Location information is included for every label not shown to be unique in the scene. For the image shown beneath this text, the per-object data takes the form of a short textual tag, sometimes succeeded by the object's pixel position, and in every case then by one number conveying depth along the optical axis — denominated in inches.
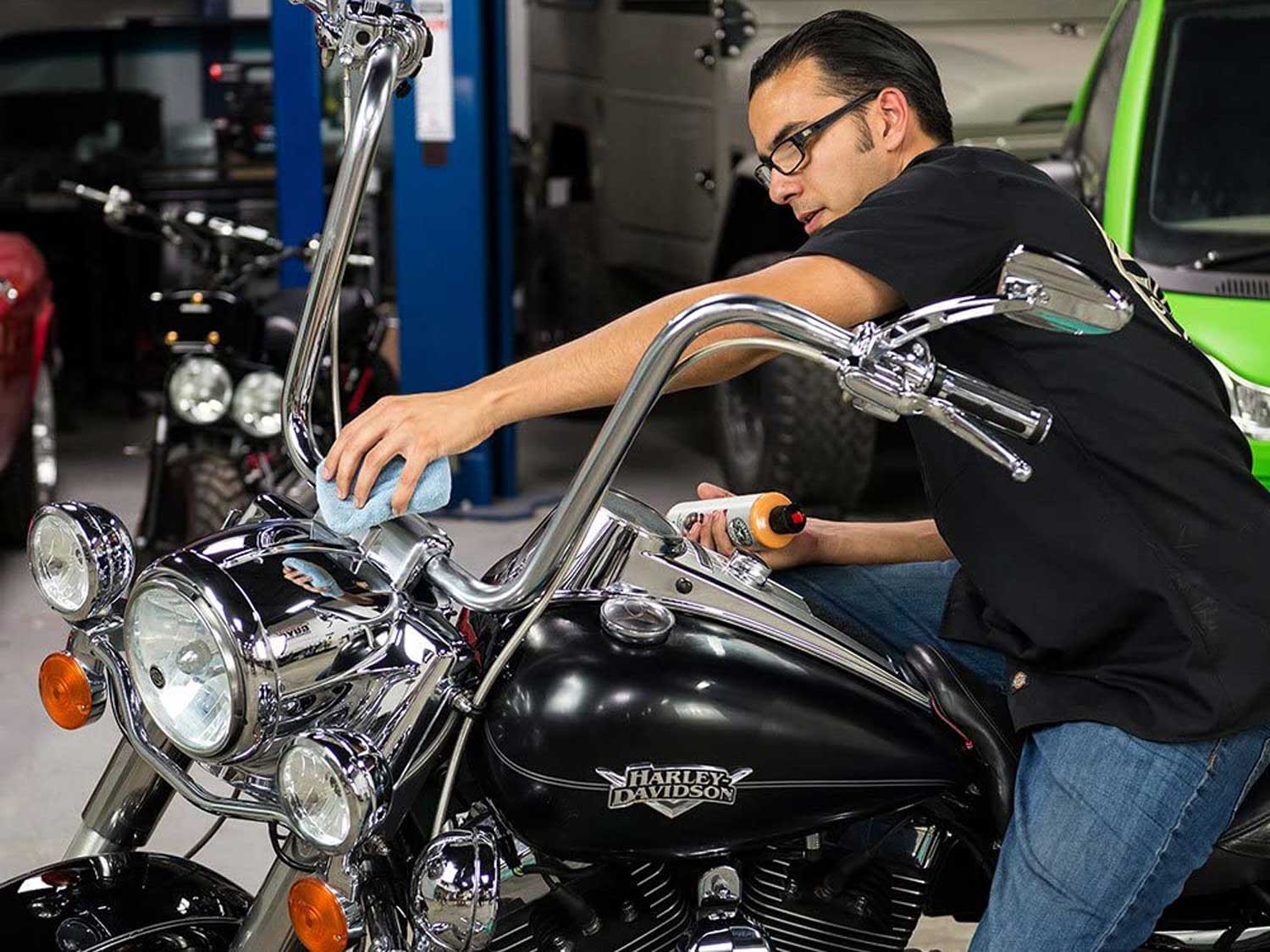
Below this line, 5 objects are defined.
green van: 168.7
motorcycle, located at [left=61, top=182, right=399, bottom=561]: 191.8
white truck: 219.8
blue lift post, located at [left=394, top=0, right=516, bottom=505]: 229.8
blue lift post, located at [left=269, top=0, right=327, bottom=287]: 246.8
